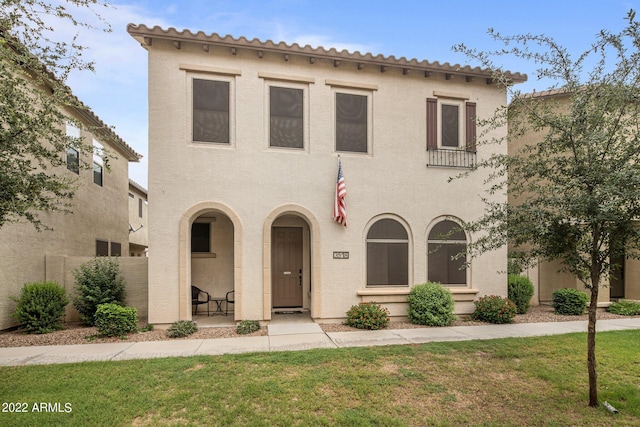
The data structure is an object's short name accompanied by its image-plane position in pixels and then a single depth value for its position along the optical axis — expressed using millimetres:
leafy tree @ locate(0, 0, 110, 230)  4238
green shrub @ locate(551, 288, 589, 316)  10414
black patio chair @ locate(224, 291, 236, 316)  10161
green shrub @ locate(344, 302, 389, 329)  8586
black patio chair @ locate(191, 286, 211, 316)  10005
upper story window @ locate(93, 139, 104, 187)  13023
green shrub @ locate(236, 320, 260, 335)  8180
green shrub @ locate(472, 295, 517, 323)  9312
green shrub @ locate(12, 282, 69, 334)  8211
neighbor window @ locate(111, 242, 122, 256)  14774
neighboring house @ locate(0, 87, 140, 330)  8562
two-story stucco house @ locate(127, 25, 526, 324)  8578
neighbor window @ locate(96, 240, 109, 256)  13179
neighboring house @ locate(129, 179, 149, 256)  20656
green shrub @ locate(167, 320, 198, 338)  7883
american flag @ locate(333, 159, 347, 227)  8977
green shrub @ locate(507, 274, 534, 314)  10508
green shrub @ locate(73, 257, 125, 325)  8734
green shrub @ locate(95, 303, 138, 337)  7766
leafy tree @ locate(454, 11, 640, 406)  4320
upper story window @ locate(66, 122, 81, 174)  11364
